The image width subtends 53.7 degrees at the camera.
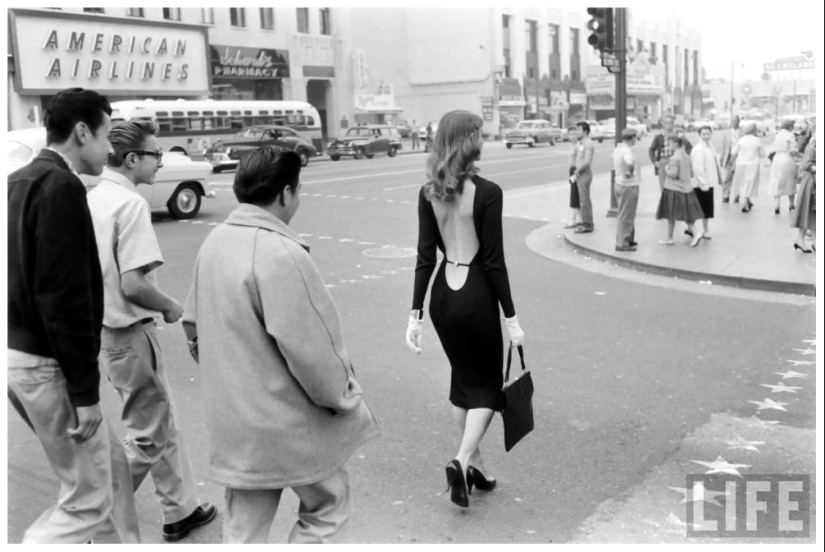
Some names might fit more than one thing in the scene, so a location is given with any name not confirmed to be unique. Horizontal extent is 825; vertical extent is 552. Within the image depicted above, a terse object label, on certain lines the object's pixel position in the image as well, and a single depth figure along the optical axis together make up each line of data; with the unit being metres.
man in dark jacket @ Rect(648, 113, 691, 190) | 14.83
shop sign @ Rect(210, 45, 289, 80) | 41.88
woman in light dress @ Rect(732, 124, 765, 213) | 15.04
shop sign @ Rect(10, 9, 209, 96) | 33.16
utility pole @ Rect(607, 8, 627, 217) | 14.42
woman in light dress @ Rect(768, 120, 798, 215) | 14.26
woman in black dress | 3.87
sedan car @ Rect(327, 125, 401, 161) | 36.75
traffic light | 14.12
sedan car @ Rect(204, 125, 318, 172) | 29.09
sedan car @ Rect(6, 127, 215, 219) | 14.54
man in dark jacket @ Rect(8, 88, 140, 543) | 2.65
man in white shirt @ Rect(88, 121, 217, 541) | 3.40
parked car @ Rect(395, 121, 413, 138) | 53.63
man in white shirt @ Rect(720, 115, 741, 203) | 16.73
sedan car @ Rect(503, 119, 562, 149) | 46.03
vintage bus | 30.14
